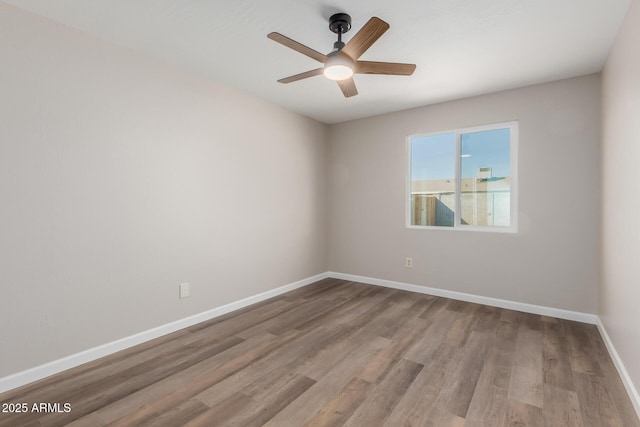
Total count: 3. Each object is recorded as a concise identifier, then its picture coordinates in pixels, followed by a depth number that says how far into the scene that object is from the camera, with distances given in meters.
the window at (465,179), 3.30
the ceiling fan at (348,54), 1.72
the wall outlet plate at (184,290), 2.76
